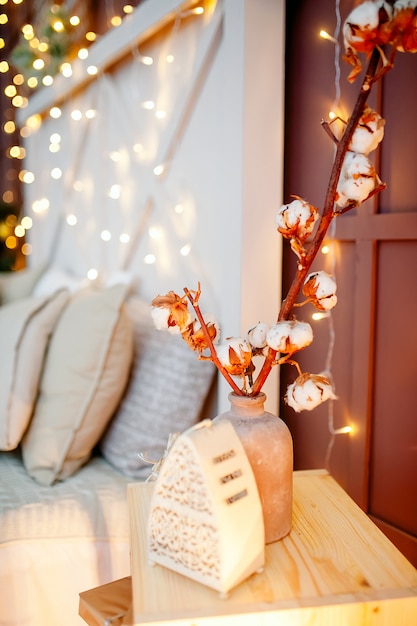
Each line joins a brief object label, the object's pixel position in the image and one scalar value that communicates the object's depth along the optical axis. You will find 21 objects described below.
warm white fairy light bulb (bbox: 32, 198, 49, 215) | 3.26
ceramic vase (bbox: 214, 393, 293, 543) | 0.90
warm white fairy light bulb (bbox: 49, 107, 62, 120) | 2.91
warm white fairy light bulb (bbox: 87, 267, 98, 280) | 2.55
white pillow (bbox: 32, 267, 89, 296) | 2.47
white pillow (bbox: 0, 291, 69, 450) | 1.56
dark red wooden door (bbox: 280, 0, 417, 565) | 1.21
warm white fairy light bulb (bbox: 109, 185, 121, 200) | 2.32
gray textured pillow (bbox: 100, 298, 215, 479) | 1.54
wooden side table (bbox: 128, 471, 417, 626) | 0.77
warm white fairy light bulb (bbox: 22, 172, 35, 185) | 3.42
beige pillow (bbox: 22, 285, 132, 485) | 1.52
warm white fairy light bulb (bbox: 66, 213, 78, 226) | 2.84
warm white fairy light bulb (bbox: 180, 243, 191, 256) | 1.84
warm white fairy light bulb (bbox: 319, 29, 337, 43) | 1.26
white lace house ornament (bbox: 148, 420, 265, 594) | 0.78
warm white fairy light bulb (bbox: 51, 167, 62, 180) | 3.01
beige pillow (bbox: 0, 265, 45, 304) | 2.72
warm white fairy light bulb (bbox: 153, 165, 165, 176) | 1.96
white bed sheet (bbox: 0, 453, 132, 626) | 1.26
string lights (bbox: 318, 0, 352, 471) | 1.35
